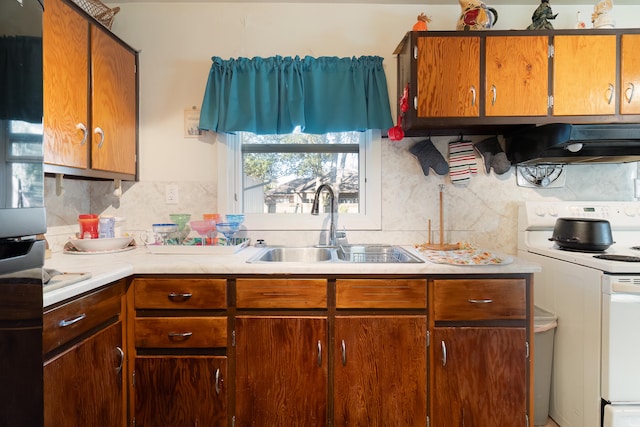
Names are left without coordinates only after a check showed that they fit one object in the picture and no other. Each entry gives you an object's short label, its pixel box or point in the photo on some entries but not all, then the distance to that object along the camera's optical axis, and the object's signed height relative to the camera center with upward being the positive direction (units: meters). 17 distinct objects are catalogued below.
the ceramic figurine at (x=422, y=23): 1.92 +1.05
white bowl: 1.85 -0.20
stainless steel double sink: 2.01 -0.27
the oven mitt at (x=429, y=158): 2.12 +0.31
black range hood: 1.72 +0.35
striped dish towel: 2.12 +0.29
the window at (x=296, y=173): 2.21 +0.23
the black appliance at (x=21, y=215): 0.69 -0.01
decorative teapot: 1.87 +1.07
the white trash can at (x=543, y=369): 1.77 -0.85
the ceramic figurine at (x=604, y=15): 1.86 +1.07
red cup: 1.94 -0.10
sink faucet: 2.02 +0.01
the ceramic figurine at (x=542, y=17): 1.91 +1.08
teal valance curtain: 2.05 +0.68
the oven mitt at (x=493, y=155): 2.10 +0.33
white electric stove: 1.45 -0.49
